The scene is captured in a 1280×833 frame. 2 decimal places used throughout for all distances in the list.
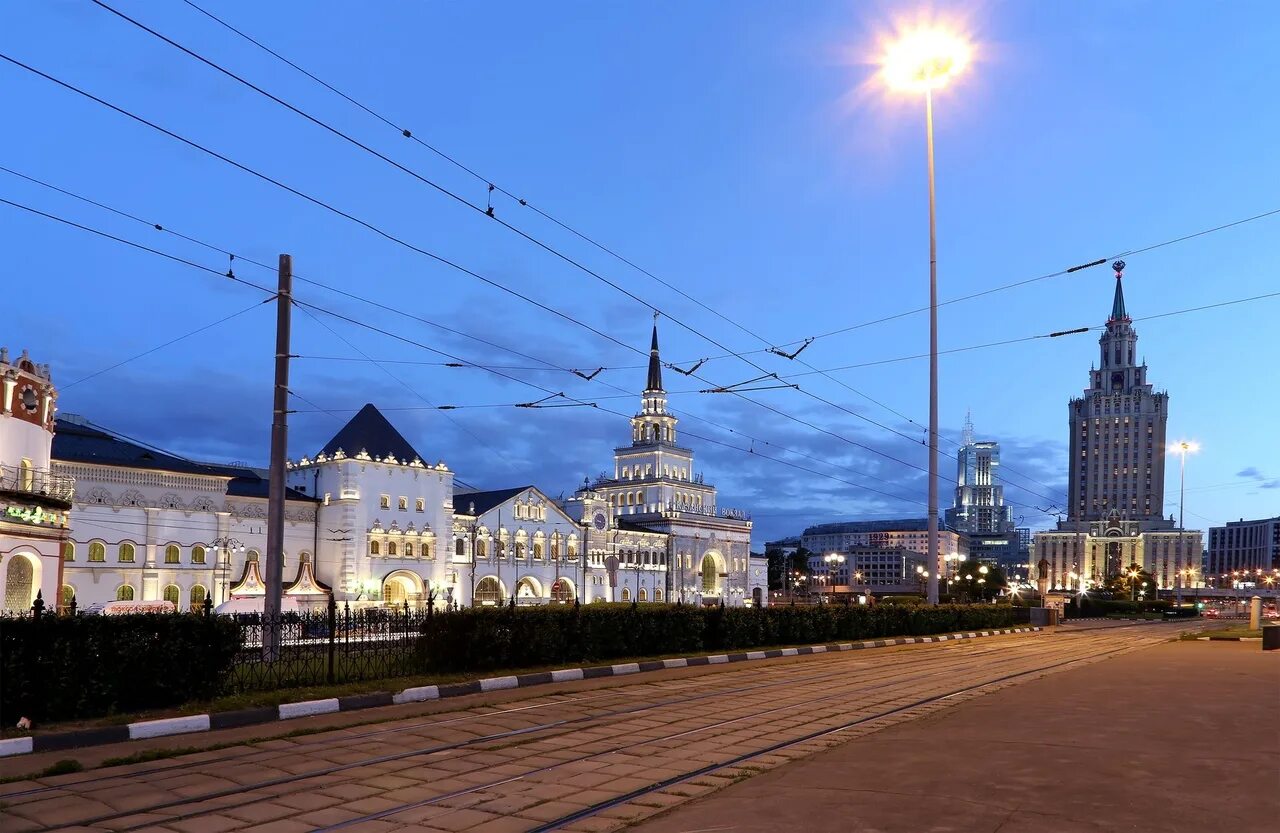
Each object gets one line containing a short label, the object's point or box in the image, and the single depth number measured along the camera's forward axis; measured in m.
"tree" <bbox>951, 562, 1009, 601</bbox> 135.12
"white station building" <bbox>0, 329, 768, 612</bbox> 35.34
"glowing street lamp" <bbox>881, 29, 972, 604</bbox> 26.83
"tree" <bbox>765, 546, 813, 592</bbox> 166.50
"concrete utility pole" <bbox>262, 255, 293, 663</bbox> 16.73
